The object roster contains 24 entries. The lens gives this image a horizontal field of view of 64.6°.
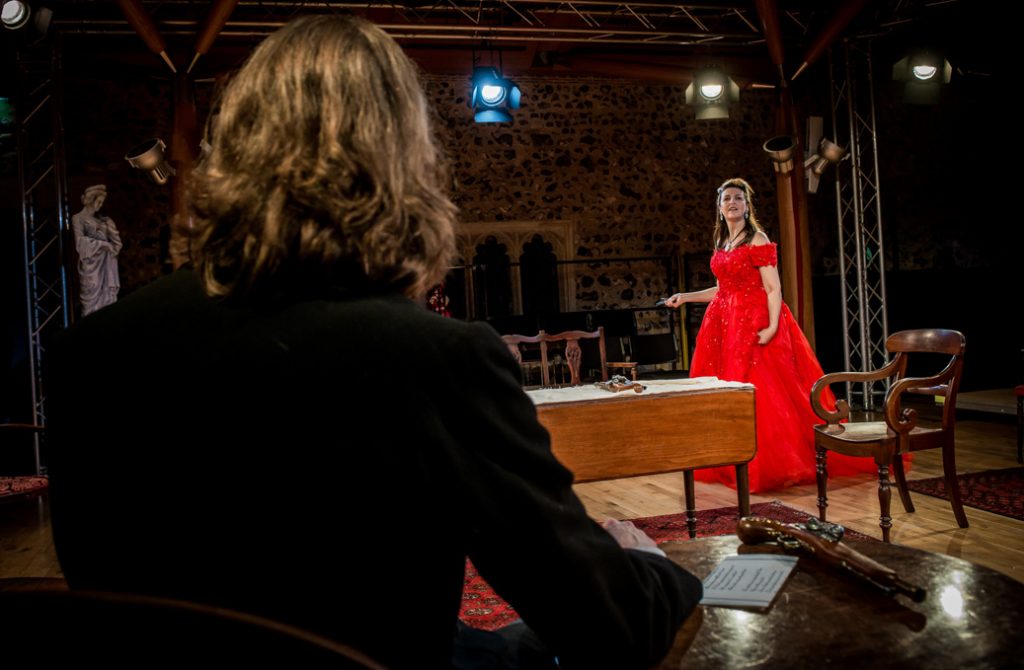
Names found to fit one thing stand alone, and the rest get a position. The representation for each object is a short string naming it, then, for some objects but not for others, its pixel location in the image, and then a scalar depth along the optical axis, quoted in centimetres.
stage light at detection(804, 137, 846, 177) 747
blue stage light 736
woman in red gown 473
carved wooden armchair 348
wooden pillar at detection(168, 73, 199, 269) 730
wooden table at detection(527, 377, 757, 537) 313
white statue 732
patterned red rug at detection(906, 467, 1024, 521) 409
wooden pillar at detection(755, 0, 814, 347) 796
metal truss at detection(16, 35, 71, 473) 644
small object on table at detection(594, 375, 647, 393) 329
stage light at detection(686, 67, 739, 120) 736
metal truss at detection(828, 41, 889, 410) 778
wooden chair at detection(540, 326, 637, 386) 581
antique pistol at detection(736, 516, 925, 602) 117
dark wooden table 98
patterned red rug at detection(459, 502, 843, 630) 284
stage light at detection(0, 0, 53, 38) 570
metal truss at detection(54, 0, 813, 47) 720
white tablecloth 318
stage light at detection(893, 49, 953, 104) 726
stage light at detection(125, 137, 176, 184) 657
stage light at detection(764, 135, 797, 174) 709
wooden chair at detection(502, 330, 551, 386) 546
